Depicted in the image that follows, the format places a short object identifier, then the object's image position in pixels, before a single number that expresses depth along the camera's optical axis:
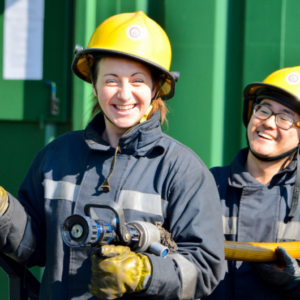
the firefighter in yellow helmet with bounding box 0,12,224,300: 3.65
